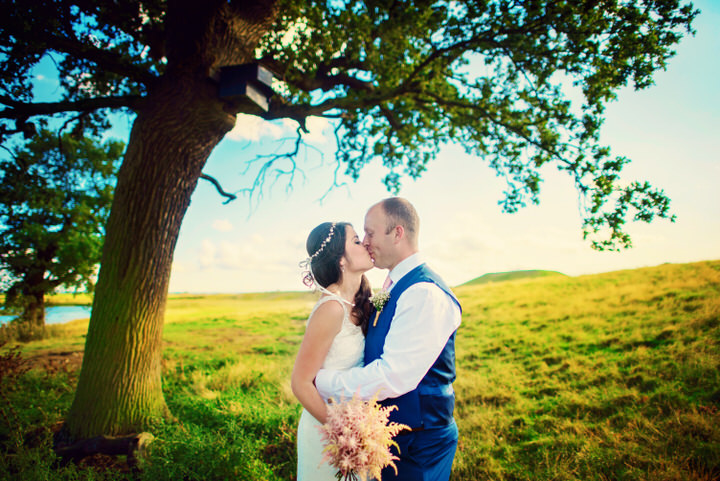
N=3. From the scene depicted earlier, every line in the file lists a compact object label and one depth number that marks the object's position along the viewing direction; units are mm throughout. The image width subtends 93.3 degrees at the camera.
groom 2459
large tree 5375
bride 2719
